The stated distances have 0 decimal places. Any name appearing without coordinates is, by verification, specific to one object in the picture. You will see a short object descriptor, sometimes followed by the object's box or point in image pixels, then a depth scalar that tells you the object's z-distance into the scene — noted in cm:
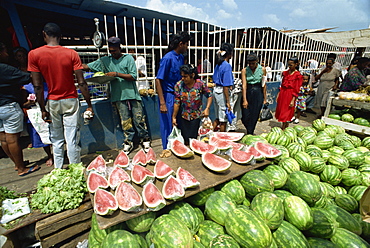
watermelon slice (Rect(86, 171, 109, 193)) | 220
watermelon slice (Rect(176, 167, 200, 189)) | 209
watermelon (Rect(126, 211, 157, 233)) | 184
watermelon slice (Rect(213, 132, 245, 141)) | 339
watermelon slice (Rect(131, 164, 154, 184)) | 222
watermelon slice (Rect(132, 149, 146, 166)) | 264
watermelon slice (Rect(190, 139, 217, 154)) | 286
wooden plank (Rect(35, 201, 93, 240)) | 212
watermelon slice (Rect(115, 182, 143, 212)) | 181
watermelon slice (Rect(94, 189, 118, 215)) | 177
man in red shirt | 339
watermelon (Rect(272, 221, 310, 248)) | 177
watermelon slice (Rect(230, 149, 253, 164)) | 258
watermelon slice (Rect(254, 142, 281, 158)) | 274
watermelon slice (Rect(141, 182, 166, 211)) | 185
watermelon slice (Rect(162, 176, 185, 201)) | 195
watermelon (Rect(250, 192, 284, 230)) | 187
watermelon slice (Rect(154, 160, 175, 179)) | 230
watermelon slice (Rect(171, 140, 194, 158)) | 275
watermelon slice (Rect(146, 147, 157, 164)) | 268
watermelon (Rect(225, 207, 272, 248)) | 164
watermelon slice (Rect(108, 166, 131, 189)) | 223
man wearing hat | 464
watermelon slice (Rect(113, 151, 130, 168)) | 260
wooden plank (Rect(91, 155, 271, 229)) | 175
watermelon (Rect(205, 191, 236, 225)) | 197
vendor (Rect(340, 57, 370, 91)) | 700
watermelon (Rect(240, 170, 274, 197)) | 225
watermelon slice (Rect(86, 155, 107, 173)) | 249
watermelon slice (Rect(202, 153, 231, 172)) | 239
